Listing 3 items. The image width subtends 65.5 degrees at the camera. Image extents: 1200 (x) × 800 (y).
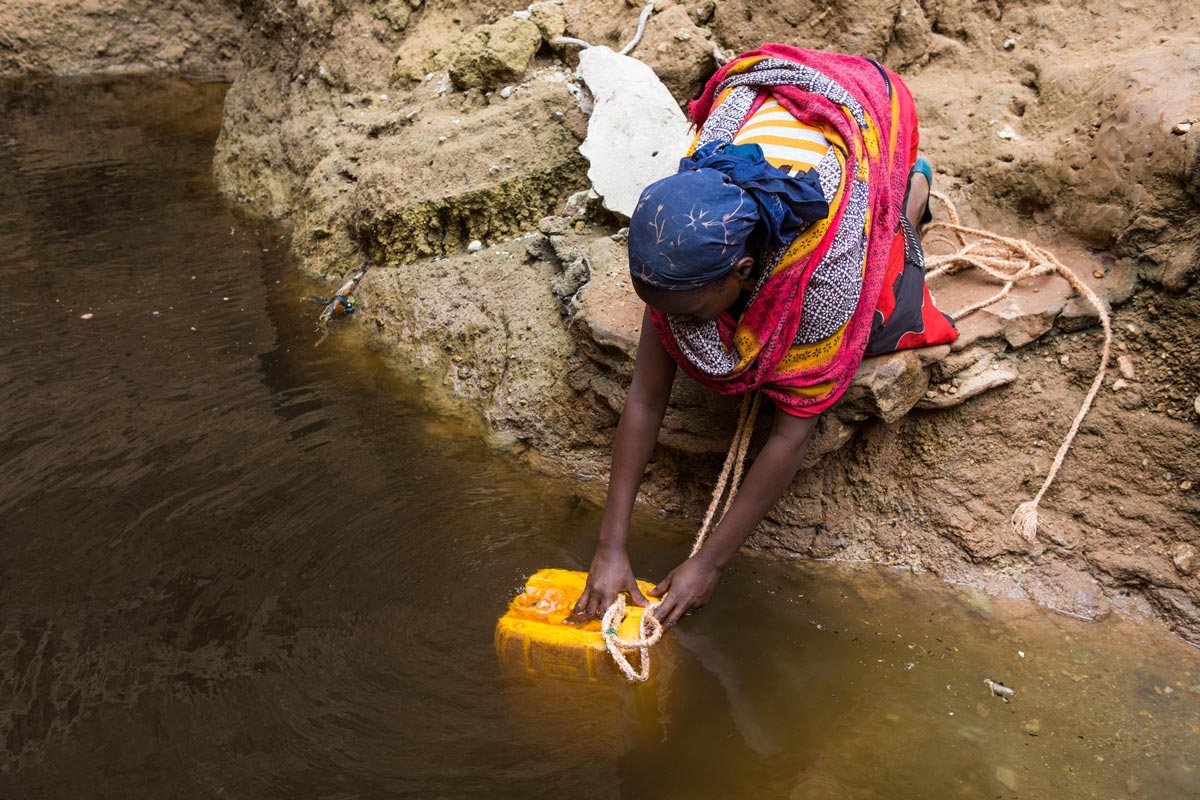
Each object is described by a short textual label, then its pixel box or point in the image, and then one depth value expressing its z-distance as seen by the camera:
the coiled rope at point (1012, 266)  2.57
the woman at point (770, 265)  1.76
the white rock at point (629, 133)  3.37
